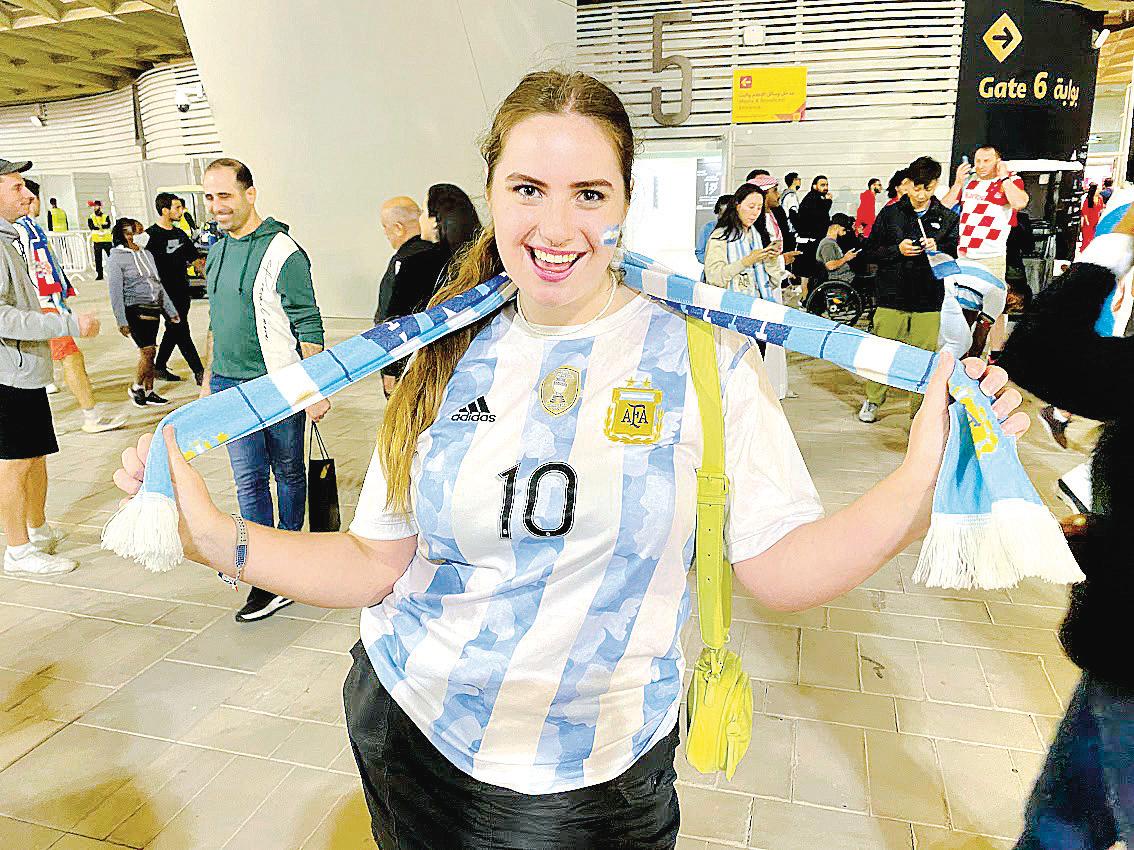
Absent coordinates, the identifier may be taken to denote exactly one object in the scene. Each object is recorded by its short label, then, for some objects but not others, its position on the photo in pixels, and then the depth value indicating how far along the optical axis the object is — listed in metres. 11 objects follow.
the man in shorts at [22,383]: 3.79
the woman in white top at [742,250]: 6.07
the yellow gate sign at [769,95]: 13.79
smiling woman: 1.13
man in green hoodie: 3.45
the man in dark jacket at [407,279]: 4.06
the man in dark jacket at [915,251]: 5.82
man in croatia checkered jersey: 5.50
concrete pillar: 9.35
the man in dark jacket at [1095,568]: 1.32
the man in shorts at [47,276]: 5.35
